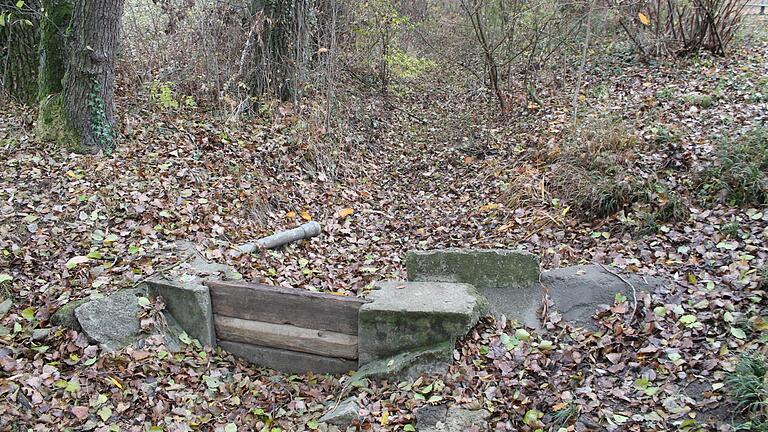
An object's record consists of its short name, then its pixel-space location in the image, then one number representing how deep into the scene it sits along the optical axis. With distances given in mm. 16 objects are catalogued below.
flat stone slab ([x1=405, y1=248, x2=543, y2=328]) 5020
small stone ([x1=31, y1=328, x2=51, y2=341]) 4410
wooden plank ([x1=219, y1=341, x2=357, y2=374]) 4801
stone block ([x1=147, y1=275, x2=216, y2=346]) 4910
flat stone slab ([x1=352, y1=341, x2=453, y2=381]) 4332
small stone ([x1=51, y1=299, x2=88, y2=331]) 4570
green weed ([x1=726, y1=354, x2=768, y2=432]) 3291
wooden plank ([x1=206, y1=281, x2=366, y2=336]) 4727
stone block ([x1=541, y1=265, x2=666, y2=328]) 4801
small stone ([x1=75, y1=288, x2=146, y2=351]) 4531
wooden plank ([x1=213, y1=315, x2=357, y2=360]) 4770
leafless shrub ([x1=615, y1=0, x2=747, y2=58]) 11039
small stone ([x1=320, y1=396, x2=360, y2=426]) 4055
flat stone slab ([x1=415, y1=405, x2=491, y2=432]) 3877
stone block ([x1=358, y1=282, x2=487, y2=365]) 4348
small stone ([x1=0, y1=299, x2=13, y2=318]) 4531
